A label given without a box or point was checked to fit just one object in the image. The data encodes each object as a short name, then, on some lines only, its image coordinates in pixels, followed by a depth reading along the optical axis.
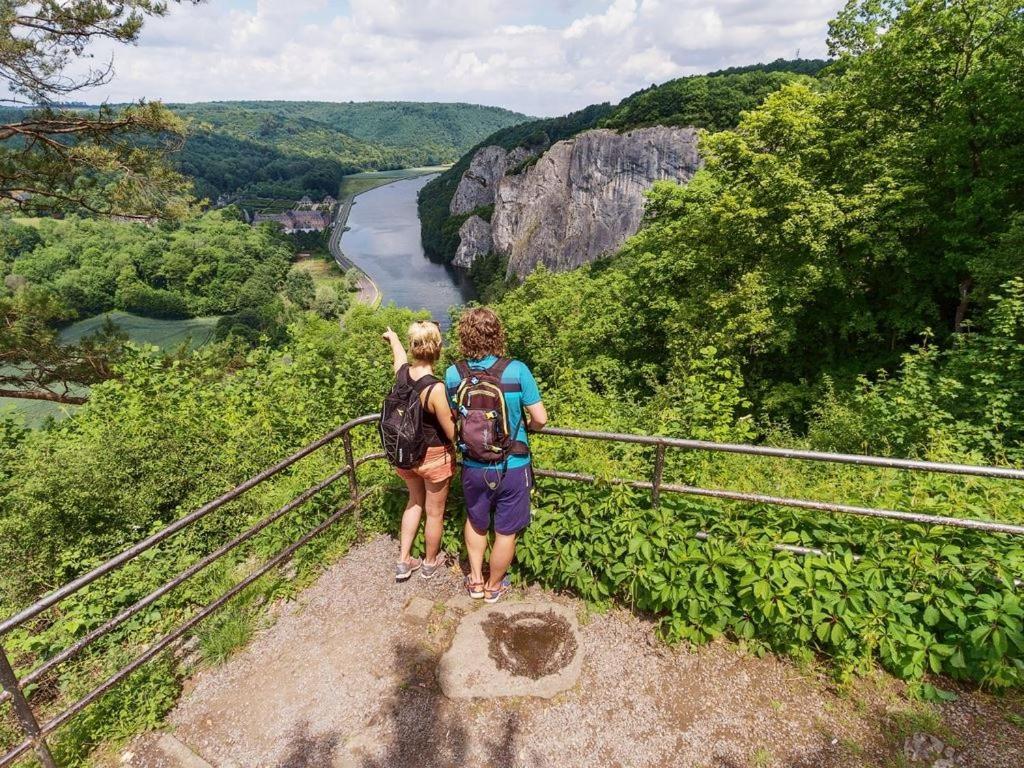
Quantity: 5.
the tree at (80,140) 9.53
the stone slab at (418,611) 3.55
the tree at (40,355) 11.80
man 3.03
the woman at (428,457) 3.19
